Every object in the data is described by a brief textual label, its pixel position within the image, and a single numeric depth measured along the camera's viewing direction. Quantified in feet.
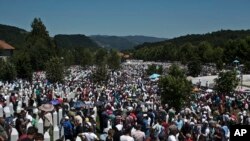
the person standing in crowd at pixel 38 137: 17.01
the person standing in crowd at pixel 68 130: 28.18
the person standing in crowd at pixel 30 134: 17.06
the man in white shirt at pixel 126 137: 23.09
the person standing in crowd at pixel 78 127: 27.50
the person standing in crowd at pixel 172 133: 24.86
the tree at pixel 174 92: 60.31
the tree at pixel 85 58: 253.30
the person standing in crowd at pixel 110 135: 22.51
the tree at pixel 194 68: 167.29
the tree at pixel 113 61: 221.23
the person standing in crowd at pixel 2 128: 22.27
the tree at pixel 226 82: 81.72
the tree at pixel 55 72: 107.07
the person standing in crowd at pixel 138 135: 24.78
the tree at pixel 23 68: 117.60
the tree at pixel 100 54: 280.32
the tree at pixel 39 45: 168.95
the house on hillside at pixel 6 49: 203.70
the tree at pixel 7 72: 107.16
